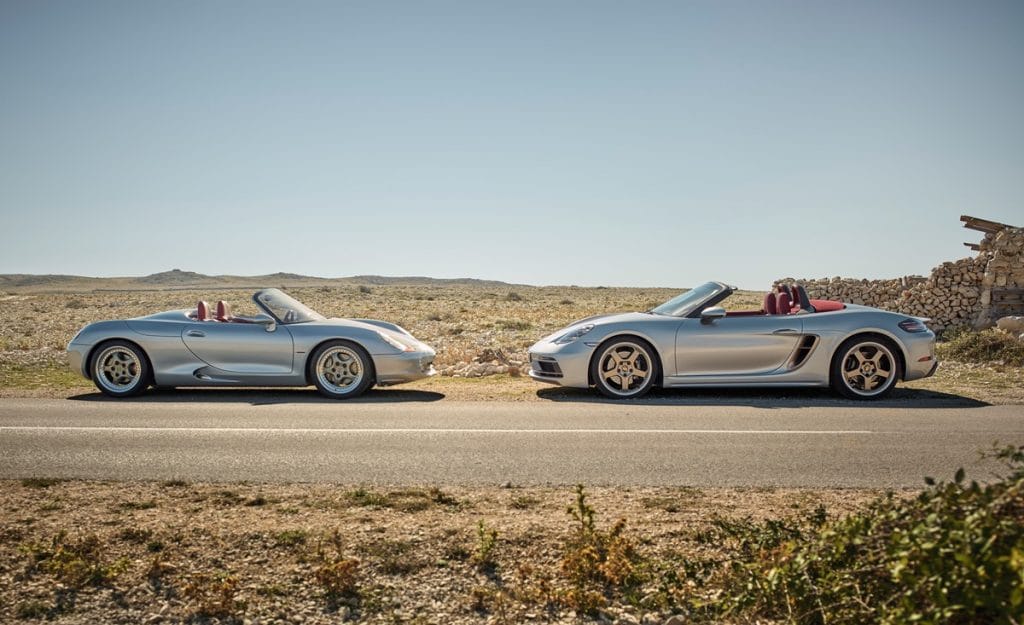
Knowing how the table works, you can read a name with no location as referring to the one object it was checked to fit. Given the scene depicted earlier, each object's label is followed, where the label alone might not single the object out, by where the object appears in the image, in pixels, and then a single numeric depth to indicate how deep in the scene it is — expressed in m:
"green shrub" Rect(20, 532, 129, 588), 3.88
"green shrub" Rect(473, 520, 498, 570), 4.03
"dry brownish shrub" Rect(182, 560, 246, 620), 3.61
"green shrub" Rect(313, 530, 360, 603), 3.76
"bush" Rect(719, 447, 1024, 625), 2.42
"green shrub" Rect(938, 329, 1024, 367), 14.02
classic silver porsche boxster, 10.14
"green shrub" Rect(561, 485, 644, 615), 3.65
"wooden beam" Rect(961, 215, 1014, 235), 20.69
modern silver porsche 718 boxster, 9.76
